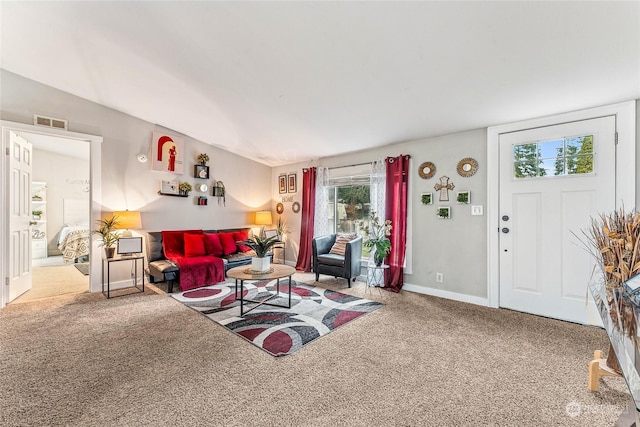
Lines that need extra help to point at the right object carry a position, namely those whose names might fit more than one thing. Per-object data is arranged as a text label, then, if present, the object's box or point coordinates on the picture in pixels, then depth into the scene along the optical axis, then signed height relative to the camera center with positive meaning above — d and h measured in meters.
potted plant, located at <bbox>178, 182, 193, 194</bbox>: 4.84 +0.48
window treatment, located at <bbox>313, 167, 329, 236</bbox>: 5.25 +0.19
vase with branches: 1.14 -0.26
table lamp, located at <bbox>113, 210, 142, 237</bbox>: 4.00 -0.07
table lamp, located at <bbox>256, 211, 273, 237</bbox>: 5.67 -0.06
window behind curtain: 4.84 +0.32
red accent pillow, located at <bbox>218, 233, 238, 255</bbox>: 4.81 -0.51
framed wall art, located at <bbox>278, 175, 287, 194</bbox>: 5.96 +0.68
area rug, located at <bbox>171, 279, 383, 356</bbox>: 2.51 -1.09
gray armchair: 4.18 -0.70
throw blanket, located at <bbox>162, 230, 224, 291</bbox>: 3.96 -0.73
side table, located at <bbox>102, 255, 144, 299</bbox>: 3.82 -0.75
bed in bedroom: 5.79 -0.36
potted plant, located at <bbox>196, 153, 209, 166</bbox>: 5.07 +1.04
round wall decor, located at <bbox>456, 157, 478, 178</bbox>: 3.52 +0.63
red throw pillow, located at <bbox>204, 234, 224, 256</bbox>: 4.66 -0.51
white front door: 2.78 +0.09
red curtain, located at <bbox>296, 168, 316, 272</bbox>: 5.30 -0.04
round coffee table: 2.98 -0.66
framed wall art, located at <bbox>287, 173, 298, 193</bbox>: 5.77 +0.69
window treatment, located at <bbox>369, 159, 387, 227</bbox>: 4.42 +0.47
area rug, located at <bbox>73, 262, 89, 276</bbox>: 5.05 -1.02
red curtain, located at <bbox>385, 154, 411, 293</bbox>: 4.09 +0.02
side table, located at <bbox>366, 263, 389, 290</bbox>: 4.25 -0.94
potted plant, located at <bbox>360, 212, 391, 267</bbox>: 4.07 -0.34
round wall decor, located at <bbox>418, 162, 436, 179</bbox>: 3.88 +0.64
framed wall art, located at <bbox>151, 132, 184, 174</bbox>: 4.56 +1.04
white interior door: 3.46 -0.01
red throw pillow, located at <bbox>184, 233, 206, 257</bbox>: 4.42 -0.48
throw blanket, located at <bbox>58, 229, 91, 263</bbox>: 5.77 -0.64
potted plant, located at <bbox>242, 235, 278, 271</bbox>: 3.12 -0.44
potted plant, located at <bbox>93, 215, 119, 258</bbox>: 3.85 -0.26
